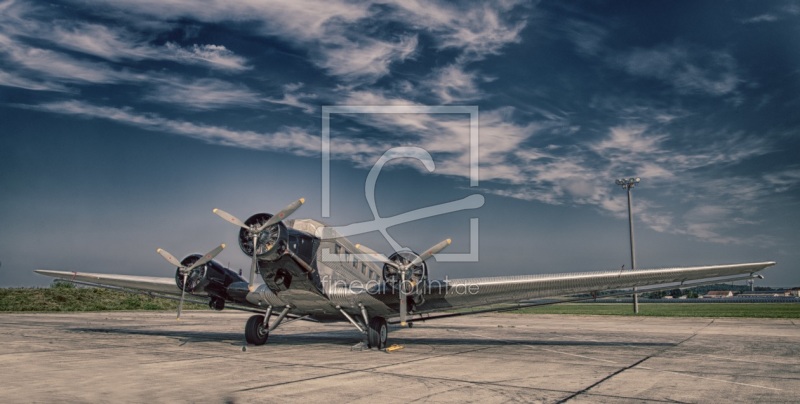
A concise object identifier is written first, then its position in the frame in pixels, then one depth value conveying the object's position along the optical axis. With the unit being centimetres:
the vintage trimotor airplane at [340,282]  1623
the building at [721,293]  16616
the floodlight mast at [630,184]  5193
